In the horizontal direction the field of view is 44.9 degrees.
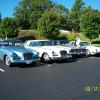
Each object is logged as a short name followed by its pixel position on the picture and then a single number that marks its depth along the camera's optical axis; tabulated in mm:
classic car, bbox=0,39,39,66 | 6801
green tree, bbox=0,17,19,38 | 26109
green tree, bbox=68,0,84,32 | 39734
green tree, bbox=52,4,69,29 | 45413
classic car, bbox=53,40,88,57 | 9187
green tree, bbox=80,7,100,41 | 20130
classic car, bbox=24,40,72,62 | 7746
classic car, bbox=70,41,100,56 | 9918
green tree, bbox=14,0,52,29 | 44573
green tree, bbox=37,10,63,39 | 21798
